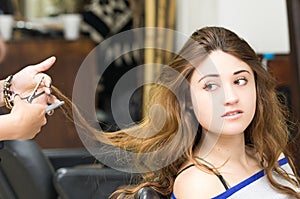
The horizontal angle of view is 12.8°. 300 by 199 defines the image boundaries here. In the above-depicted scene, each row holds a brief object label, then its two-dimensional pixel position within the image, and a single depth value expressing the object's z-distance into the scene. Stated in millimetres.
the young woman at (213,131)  2565
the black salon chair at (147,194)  2598
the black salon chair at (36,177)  3313
